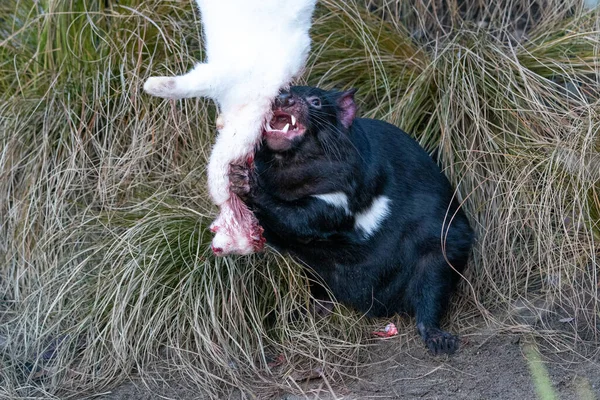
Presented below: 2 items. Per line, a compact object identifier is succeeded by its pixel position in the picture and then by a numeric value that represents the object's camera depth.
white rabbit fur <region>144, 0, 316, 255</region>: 4.87
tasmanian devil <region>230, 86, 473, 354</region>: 5.84
